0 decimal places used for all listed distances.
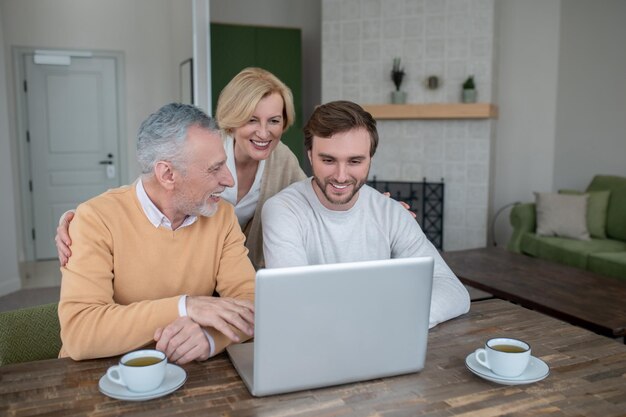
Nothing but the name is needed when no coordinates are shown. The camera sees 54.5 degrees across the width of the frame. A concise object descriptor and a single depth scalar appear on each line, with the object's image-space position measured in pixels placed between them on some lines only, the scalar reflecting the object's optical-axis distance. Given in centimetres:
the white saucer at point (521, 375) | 121
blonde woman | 189
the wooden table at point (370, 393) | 109
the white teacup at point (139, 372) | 111
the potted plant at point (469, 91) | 563
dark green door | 598
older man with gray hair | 132
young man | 166
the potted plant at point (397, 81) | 583
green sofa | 419
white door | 603
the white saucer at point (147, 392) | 111
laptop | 109
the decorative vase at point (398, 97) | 586
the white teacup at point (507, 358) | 121
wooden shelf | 560
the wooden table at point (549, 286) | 232
